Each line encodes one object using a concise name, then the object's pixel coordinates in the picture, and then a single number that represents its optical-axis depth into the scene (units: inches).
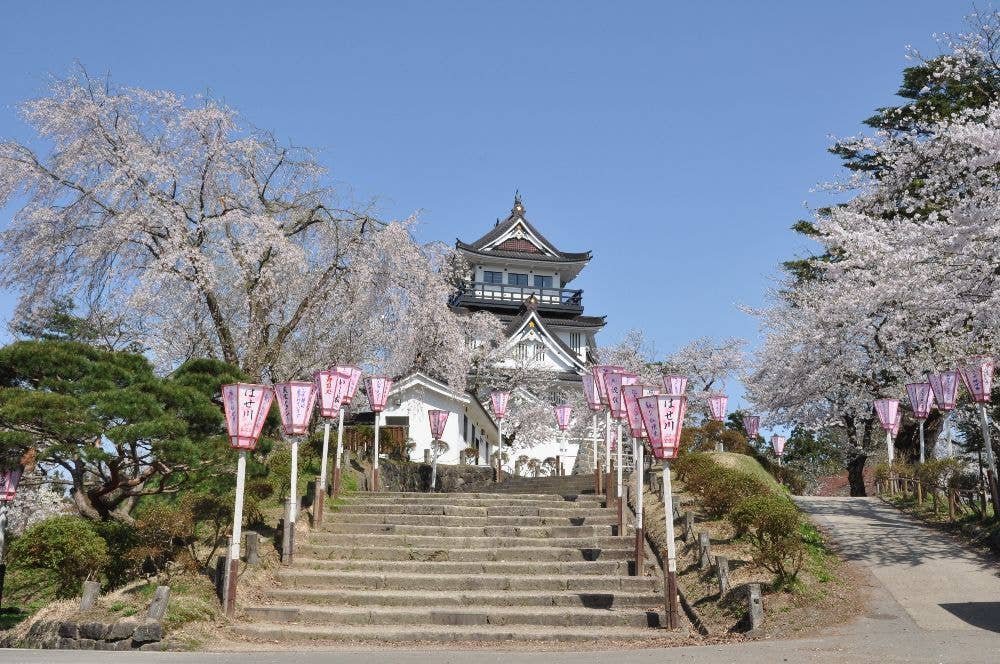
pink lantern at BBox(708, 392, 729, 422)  930.7
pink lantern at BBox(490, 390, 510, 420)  1066.1
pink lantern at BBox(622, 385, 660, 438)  551.8
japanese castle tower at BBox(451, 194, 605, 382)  1873.8
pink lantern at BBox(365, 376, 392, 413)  754.2
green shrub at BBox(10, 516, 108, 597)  464.8
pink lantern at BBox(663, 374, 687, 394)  635.5
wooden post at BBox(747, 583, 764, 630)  408.5
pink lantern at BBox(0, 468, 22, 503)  526.3
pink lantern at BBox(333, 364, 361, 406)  636.7
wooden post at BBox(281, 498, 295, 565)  530.3
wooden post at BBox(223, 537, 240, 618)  451.2
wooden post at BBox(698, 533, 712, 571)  486.6
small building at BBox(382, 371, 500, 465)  1107.3
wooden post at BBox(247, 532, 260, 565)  503.5
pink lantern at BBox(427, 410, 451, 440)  900.0
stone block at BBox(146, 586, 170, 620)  416.5
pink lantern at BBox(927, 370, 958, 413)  668.1
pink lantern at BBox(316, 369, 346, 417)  621.9
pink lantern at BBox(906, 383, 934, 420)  785.6
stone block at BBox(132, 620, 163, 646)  408.2
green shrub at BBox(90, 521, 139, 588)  495.5
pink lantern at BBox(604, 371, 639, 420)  621.6
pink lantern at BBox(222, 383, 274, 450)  463.5
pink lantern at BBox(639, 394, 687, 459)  457.1
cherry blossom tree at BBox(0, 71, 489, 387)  708.7
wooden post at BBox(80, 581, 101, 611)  430.0
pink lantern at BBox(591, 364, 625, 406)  636.1
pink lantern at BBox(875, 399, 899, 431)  837.8
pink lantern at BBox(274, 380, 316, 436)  537.6
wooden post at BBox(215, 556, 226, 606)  469.1
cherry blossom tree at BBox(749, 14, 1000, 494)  507.5
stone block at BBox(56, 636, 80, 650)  410.9
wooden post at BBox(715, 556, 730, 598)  449.1
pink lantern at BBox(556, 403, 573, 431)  1090.7
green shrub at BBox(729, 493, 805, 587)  440.1
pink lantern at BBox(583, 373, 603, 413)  675.4
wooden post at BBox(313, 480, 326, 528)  589.6
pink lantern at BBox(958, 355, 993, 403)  612.1
